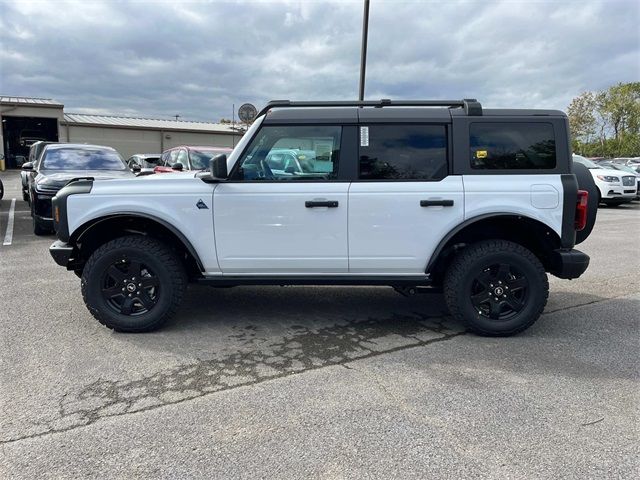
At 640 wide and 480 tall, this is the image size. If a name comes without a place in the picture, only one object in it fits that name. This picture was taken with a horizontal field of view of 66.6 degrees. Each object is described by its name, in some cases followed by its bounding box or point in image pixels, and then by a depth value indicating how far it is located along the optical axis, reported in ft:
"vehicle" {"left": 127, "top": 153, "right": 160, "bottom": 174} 51.67
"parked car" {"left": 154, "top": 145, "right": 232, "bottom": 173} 34.47
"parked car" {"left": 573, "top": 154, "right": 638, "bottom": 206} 52.03
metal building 91.76
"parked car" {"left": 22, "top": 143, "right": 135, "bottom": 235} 26.86
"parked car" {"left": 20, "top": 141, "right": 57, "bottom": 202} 41.14
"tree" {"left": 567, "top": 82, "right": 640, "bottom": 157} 138.31
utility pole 45.55
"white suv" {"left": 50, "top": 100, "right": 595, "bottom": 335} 13.25
